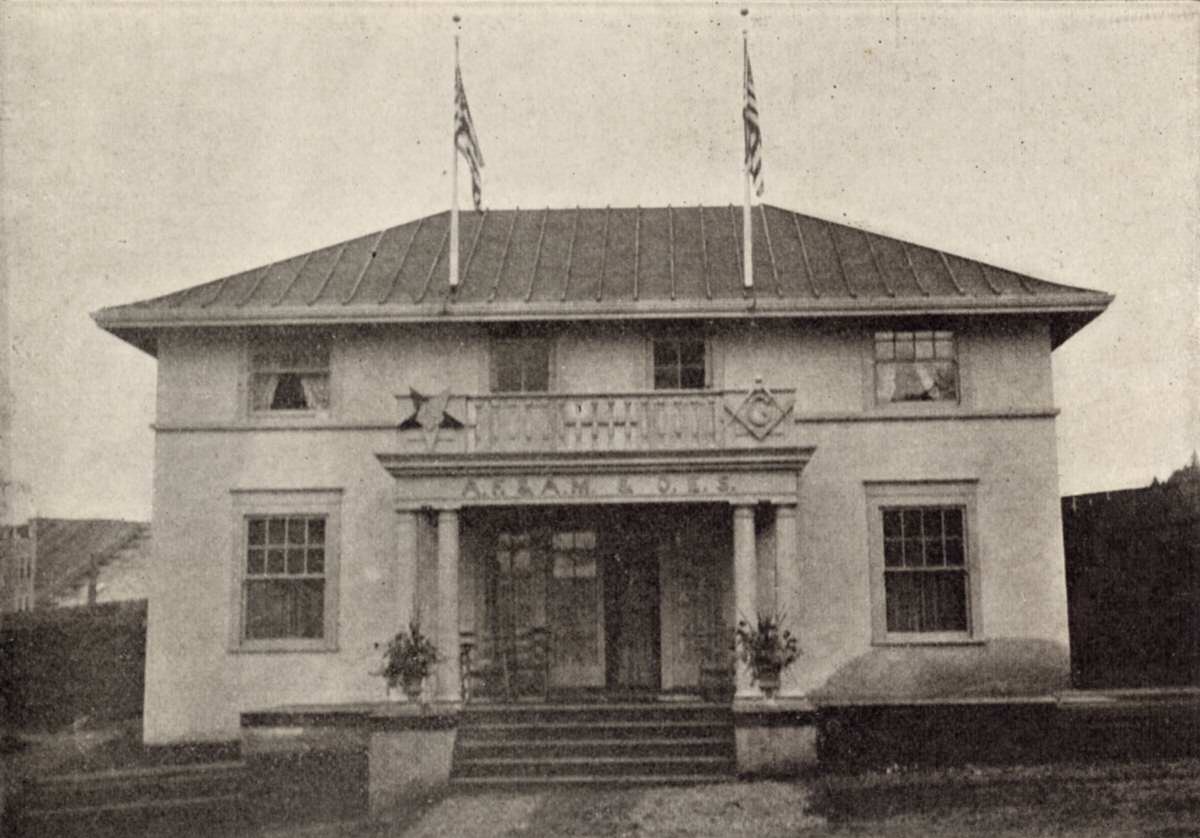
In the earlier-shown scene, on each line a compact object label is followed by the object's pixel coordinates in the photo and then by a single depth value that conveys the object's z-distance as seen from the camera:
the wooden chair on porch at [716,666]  17.97
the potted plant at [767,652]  15.39
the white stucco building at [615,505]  18.28
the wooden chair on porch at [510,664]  18.28
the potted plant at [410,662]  15.61
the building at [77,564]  18.47
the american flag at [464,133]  17.64
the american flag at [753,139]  17.95
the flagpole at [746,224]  17.83
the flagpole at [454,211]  17.91
